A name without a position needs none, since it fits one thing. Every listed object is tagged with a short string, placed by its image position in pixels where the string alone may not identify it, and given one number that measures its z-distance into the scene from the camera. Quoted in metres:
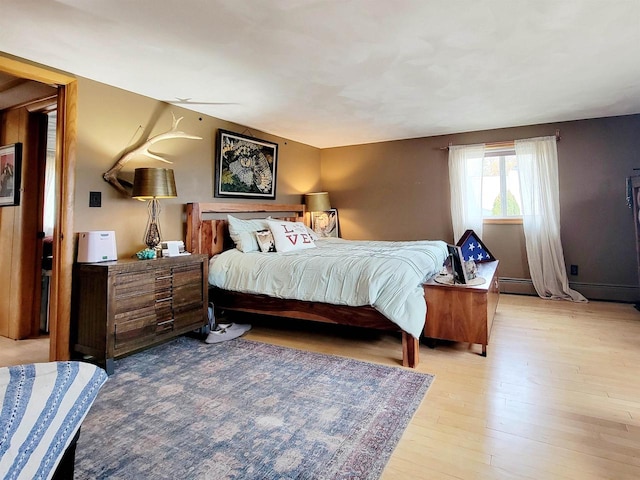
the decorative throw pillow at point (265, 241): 3.70
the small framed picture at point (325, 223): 5.77
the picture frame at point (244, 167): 4.05
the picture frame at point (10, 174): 3.43
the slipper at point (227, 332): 3.09
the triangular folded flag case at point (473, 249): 3.91
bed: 2.54
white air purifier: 2.65
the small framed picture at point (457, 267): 2.77
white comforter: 2.54
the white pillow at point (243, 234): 3.68
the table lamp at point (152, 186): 2.90
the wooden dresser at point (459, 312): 2.62
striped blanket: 0.68
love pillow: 3.76
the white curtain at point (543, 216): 4.45
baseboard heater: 4.21
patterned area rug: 1.50
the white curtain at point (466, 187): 4.88
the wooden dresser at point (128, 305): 2.48
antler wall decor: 2.96
